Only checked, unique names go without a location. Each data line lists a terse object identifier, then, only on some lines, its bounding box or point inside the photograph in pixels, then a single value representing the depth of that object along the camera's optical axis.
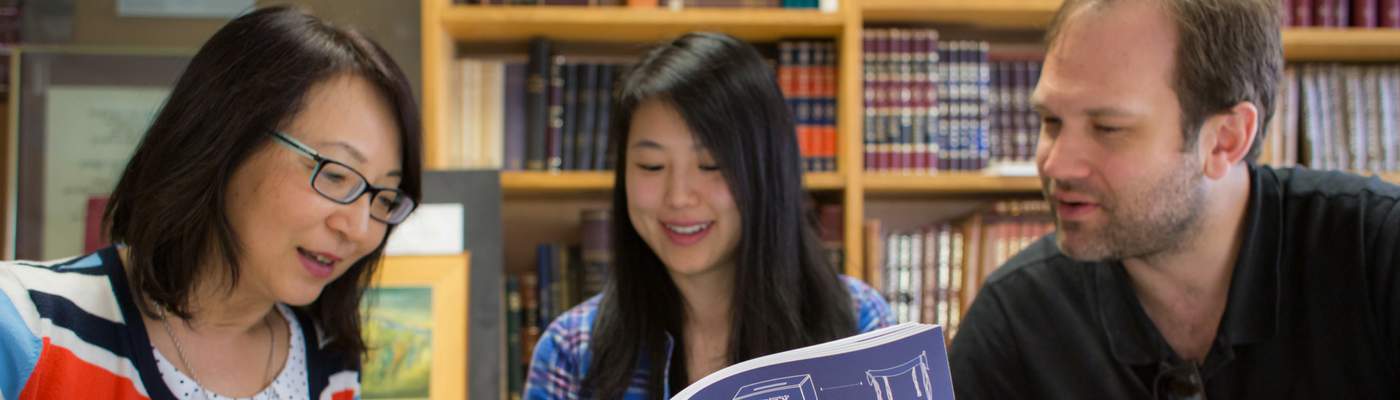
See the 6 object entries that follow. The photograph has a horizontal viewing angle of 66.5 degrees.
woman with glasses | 1.16
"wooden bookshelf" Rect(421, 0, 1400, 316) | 2.13
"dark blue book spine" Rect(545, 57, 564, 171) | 2.21
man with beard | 1.32
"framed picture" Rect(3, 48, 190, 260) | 2.11
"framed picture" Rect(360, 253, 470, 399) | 1.88
